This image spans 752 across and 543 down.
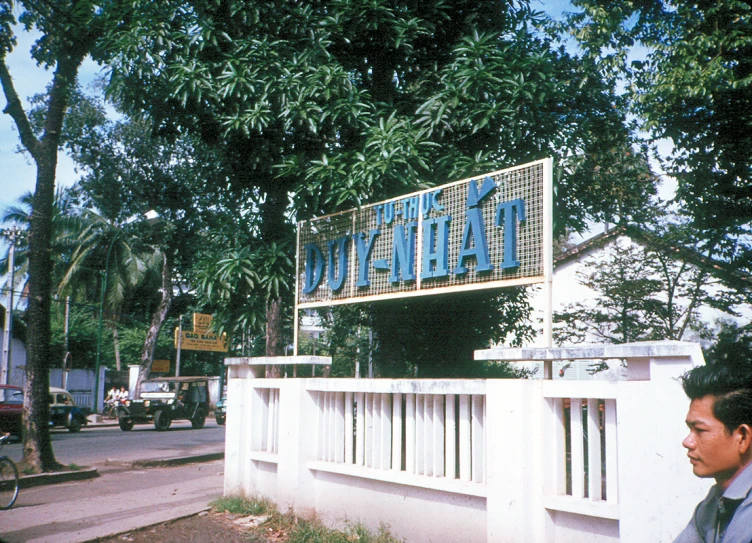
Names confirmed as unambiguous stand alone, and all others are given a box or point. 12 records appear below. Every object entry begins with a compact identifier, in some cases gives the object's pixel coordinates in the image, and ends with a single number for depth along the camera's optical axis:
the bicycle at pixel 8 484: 8.46
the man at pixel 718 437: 2.10
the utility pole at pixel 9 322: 27.47
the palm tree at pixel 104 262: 34.97
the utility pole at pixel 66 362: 30.33
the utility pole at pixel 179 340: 37.65
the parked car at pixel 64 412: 24.66
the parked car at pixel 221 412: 30.78
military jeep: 26.08
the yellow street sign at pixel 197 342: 42.00
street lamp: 30.55
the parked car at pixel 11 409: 20.05
